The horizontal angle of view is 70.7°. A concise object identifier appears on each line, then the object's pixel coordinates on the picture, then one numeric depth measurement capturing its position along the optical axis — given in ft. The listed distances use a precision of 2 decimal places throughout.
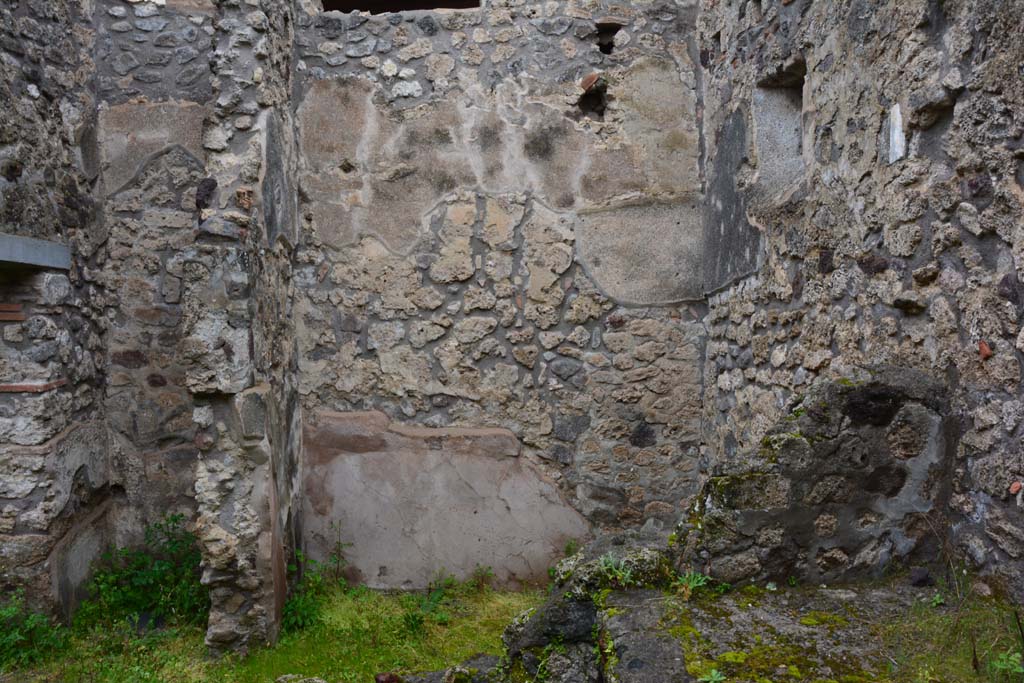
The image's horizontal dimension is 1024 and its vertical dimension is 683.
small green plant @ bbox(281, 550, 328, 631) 13.14
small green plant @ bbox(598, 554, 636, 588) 7.52
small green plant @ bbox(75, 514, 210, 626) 13.56
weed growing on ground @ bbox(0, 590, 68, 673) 11.80
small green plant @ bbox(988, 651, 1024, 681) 5.42
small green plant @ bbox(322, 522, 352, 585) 14.89
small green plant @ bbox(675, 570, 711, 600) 7.26
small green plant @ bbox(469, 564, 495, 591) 14.80
